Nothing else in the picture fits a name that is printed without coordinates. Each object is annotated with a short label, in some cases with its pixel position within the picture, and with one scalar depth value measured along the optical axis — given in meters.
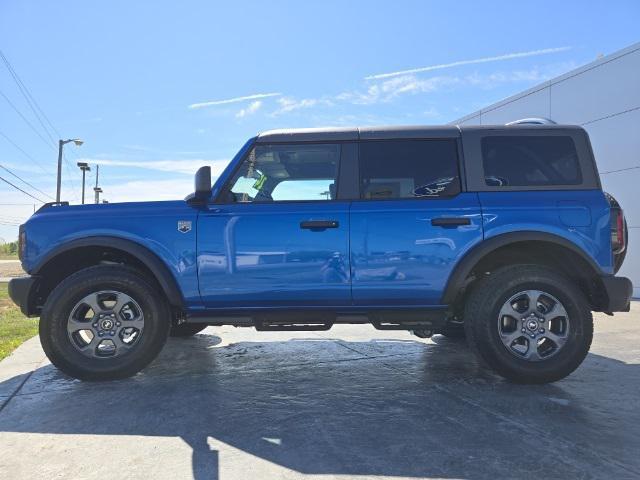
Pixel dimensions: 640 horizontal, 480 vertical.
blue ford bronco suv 3.87
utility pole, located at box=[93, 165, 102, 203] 48.66
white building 10.82
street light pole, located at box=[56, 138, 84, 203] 24.56
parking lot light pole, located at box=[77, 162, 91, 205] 36.12
